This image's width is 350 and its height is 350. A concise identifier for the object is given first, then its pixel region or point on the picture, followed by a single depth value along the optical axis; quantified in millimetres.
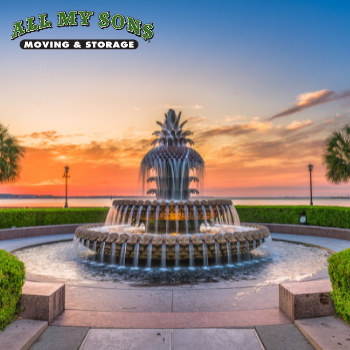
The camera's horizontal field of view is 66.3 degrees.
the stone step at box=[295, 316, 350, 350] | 3023
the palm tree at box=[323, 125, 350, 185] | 20453
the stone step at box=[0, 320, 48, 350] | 3010
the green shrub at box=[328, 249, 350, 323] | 3387
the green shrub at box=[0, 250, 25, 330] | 3318
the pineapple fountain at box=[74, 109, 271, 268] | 7598
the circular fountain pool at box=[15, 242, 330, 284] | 6716
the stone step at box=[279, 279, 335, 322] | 3775
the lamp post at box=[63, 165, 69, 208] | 30094
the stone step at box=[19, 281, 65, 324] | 3736
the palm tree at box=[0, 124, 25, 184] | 20608
